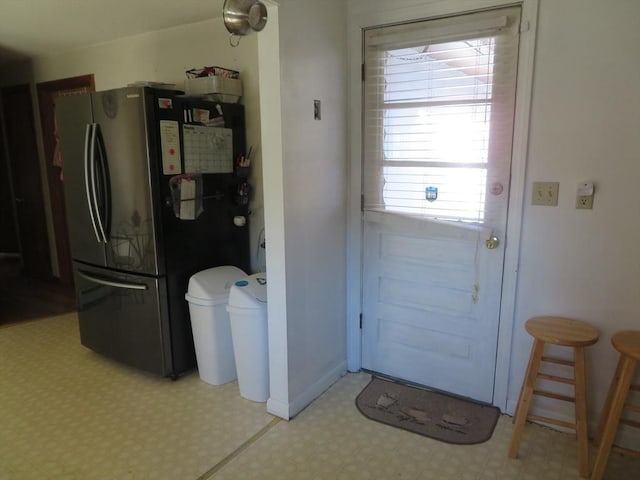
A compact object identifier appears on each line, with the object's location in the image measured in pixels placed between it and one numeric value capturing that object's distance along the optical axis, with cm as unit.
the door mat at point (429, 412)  221
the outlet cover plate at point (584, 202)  198
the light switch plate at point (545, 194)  206
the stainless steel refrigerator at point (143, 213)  247
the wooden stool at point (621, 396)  176
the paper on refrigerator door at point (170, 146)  246
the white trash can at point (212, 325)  258
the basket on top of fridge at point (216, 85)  275
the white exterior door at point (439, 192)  216
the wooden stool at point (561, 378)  189
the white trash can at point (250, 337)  243
